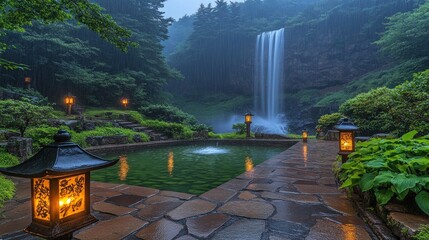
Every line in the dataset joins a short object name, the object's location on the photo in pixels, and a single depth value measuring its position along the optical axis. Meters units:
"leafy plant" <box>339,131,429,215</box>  2.22
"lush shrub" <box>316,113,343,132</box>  12.27
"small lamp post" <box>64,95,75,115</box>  13.40
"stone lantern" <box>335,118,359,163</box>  4.29
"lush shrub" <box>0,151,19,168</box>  5.28
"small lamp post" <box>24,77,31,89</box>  15.15
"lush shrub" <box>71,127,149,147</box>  9.23
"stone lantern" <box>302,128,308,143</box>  10.93
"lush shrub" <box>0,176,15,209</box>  3.25
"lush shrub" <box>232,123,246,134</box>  14.41
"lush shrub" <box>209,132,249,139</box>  13.56
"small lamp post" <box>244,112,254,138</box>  13.21
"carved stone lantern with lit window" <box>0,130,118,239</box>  1.60
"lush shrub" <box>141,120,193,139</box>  13.20
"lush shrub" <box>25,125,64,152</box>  7.69
